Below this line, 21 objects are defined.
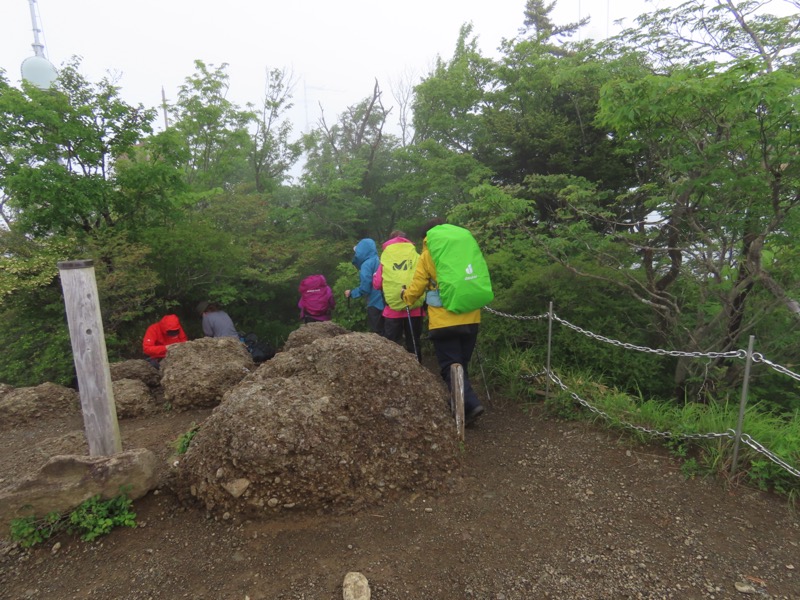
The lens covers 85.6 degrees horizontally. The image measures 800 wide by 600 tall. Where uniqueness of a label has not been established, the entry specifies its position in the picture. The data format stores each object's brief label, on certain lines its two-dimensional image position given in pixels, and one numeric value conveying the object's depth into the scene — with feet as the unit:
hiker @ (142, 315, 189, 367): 20.48
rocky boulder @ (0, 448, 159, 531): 8.43
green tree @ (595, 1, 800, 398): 11.03
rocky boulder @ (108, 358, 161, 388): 18.19
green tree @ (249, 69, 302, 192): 39.72
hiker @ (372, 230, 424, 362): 15.62
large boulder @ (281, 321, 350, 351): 19.45
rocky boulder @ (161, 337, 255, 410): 15.49
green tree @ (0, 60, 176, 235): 19.77
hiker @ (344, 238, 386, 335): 19.98
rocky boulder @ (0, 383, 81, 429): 15.85
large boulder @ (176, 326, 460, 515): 8.84
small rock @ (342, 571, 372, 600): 7.10
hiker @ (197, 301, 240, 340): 21.75
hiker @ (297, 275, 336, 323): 24.59
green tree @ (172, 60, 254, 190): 32.50
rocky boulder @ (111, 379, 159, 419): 15.31
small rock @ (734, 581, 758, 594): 7.02
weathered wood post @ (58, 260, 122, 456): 9.26
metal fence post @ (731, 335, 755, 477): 9.06
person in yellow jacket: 12.32
